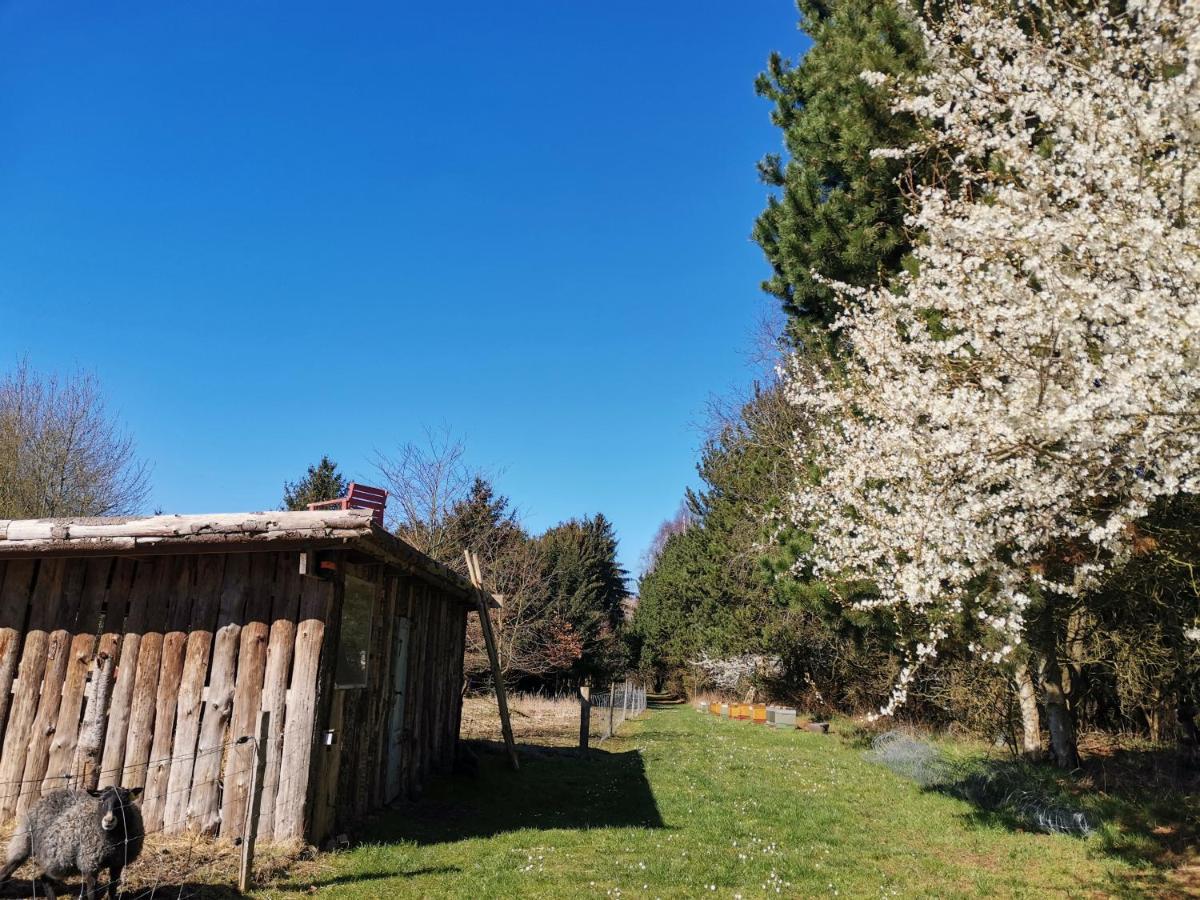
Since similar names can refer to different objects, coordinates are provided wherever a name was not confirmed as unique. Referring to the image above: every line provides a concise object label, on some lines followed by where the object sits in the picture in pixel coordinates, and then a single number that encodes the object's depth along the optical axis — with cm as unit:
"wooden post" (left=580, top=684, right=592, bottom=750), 1413
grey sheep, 495
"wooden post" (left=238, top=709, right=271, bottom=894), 570
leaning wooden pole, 1152
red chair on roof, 1064
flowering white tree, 512
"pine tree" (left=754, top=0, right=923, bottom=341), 1012
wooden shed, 672
